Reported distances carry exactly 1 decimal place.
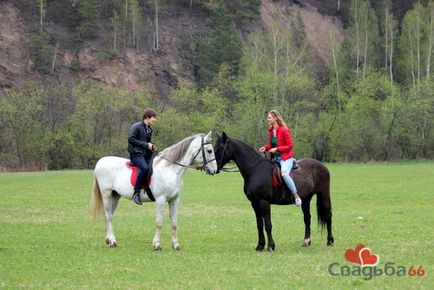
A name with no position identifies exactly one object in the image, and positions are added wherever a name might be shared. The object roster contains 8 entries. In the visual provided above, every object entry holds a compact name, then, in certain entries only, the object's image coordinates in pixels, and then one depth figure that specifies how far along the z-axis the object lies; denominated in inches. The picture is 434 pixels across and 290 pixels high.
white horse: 597.6
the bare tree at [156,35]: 3526.1
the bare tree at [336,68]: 3225.9
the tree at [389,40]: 3617.1
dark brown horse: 586.6
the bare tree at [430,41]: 3390.7
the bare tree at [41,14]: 3190.0
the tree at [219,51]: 3472.0
